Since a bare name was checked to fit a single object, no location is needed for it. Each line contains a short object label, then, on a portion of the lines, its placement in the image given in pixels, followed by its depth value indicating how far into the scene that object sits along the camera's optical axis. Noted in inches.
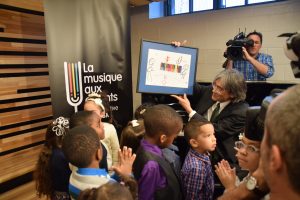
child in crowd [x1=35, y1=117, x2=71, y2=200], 66.8
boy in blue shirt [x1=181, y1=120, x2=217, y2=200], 69.3
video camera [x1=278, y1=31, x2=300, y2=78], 32.5
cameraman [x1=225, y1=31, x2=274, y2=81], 122.1
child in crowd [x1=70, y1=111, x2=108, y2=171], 69.0
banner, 102.2
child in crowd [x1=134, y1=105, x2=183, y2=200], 59.9
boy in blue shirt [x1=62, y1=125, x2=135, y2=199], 51.3
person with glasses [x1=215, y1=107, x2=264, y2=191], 43.5
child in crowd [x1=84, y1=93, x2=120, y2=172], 87.2
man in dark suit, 86.7
